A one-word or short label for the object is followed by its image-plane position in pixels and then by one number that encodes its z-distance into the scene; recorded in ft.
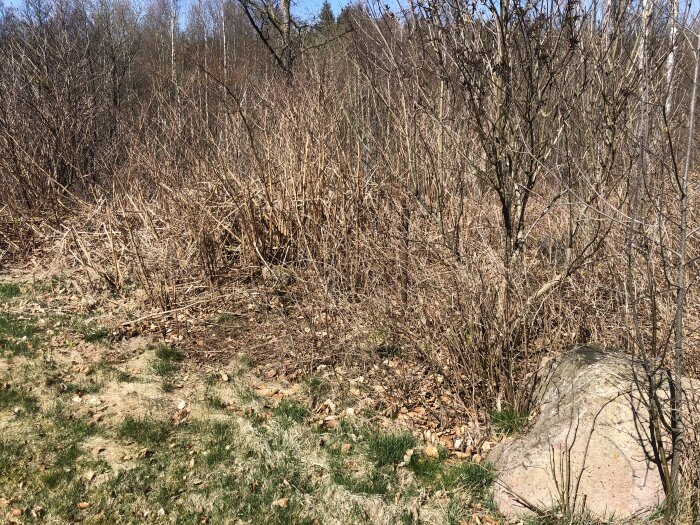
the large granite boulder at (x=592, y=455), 10.24
